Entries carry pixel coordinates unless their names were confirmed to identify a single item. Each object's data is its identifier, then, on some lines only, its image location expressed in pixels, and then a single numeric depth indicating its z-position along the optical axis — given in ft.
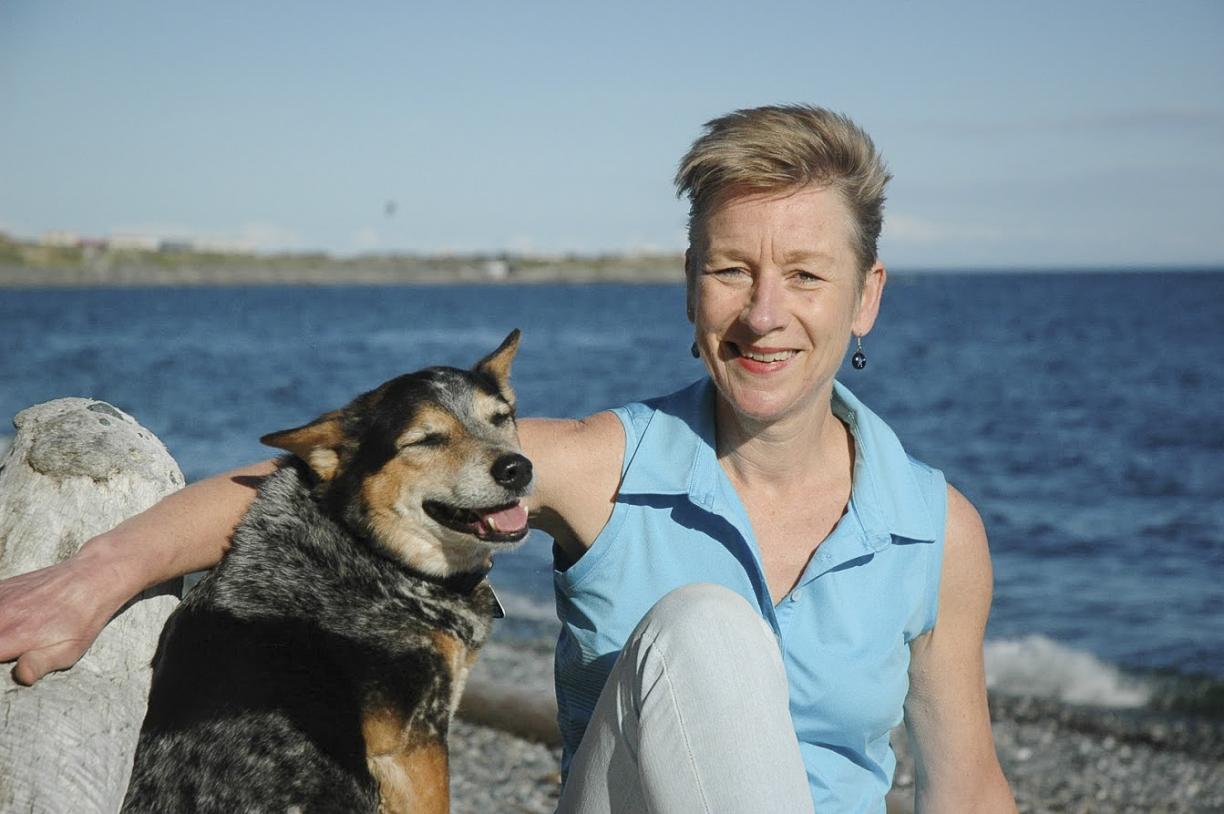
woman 9.75
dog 8.73
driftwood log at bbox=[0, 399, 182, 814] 7.92
